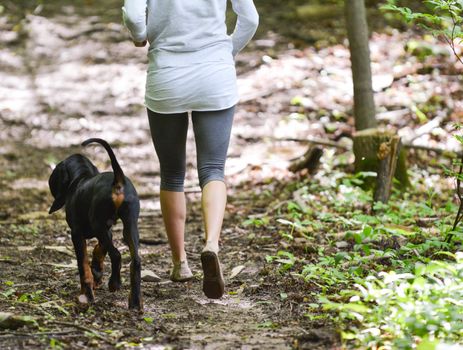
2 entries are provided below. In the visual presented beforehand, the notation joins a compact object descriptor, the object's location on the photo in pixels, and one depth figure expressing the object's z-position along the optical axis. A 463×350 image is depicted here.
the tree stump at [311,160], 17.47
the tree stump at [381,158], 14.49
